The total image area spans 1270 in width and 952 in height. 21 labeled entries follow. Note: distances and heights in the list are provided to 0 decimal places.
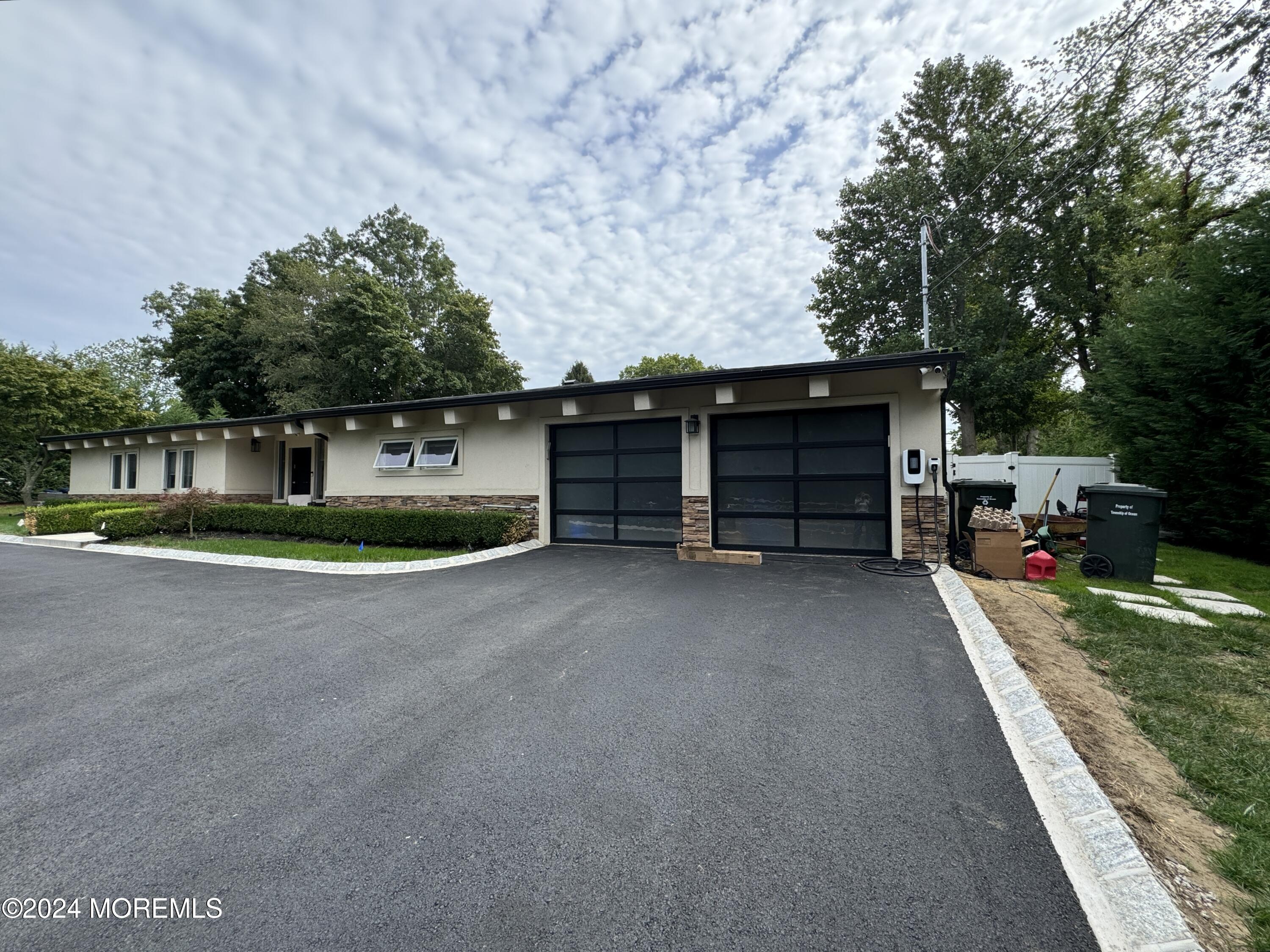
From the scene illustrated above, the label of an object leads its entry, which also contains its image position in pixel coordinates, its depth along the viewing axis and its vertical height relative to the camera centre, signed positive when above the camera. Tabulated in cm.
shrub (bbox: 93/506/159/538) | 1039 -74
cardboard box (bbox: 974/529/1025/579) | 614 -87
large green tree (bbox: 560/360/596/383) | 3712 +901
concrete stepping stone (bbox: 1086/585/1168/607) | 499 -121
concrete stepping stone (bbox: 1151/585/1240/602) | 540 -127
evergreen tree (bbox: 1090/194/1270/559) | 754 +176
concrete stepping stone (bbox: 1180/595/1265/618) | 475 -126
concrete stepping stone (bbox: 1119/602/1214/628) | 428 -122
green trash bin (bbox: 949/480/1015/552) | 791 -16
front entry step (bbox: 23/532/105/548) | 977 -107
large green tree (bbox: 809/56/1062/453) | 1597 +896
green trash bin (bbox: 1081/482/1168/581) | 609 -60
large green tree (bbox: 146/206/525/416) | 2017 +723
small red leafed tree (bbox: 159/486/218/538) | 1079 -47
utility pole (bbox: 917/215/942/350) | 1145 +513
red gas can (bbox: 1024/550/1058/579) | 600 -101
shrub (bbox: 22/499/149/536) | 1083 -68
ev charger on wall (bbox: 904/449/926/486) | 658 +28
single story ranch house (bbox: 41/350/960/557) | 698 +61
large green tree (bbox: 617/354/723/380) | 3691 +973
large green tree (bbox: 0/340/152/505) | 1619 +300
